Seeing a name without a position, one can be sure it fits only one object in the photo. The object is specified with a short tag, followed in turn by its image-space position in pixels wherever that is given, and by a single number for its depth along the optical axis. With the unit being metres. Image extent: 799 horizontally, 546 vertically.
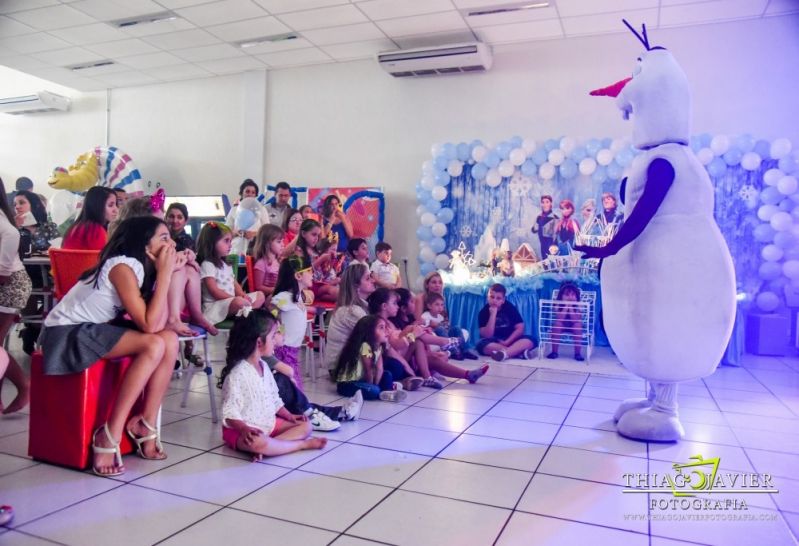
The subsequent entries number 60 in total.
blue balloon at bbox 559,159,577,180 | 5.78
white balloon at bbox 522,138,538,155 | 5.91
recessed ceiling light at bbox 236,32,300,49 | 6.35
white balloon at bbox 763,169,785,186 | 5.08
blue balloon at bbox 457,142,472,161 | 6.19
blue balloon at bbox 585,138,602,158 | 5.64
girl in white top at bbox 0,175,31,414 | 3.01
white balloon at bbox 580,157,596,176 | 5.64
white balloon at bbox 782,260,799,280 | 5.03
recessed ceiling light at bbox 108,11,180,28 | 5.85
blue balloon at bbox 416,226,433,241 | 6.30
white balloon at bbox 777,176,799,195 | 4.99
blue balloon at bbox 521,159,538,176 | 5.94
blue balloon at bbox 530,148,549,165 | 5.90
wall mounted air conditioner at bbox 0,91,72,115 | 8.54
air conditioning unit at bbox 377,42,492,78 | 6.07
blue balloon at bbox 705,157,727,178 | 5.33
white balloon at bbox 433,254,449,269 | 6.14
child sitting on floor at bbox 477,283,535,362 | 5.02
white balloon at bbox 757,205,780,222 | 5.12
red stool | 2.28
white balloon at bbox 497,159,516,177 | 5.98
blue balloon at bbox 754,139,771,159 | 5.21
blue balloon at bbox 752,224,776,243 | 5.18
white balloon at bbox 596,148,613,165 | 5.57
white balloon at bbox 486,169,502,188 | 6.05
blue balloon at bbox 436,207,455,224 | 6.20
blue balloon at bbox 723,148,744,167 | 5.27
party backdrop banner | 5.14
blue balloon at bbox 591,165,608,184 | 5.66
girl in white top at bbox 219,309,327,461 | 2.44
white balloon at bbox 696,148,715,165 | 5.27
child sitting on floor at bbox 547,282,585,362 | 4.99
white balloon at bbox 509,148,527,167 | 5.93
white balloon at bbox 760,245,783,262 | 5.11
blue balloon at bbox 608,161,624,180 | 5.58
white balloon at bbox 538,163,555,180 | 5.86
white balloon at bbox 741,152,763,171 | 5.18
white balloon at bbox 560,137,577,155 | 5.75
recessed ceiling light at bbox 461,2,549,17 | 5.32
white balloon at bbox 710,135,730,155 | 5.24
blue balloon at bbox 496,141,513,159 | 6.00
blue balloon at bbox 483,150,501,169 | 6.04
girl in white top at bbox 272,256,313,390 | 3.24
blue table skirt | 5.20
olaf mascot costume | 2.67
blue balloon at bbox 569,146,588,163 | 5.70
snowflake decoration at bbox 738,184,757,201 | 5.30
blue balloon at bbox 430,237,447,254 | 6.21
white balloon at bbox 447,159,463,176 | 6.18
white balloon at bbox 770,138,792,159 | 5.07
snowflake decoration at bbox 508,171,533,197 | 6.06
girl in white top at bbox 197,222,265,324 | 3.37
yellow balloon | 7.29
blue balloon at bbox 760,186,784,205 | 5.12
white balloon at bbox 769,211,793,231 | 5.03
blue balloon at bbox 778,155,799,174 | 5.07
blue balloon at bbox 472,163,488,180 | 6.10
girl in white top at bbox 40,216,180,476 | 2.26
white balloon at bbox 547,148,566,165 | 5.79
